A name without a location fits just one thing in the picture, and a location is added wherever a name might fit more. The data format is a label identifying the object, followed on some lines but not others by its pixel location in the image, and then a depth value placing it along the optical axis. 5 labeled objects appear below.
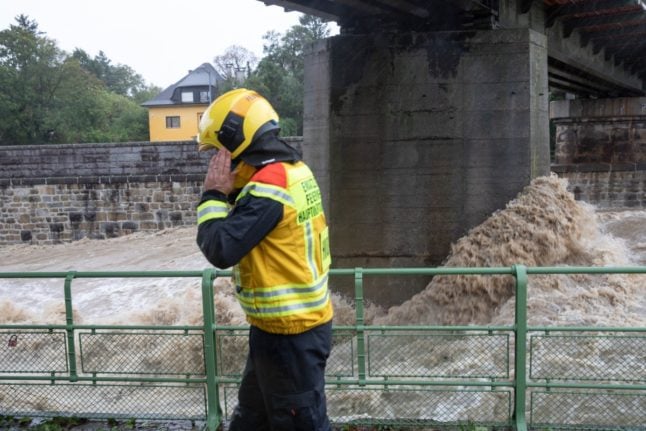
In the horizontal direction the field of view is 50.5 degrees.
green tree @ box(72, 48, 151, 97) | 99.44
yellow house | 56.06
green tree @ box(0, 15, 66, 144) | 47.16
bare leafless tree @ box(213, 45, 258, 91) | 61.69
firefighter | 3.01
